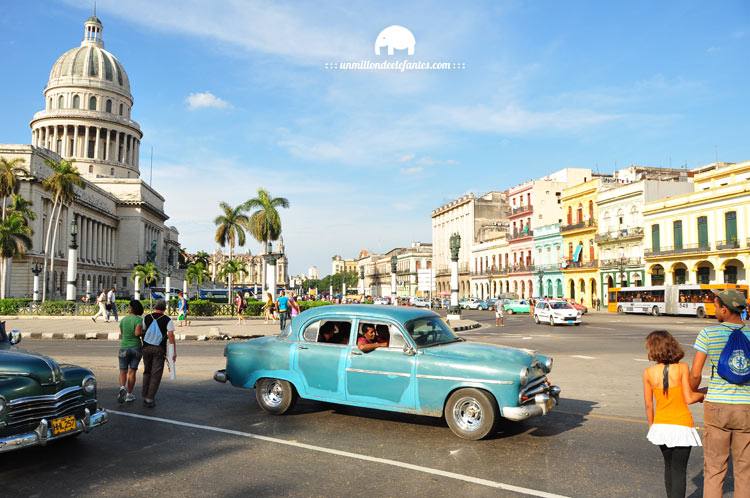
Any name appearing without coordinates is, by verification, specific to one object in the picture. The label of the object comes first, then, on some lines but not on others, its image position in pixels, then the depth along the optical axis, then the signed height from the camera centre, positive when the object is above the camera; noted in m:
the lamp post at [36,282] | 40.57 +0.52
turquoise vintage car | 6.78 -1.06
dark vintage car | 5.37 -1.11
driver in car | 7.47 -0.71
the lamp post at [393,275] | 42.09 +0.91
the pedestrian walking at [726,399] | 3.90 -0.78
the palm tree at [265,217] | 48.50 +6.01
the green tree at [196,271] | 75.38 +2.30
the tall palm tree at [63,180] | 47.03 +9.03
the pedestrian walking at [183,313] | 27.46 -1.20
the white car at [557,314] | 31.27 -1.50
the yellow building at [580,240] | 60.97 +5.11
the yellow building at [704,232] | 44.38 +4.51
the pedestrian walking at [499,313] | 31.67 -1.45
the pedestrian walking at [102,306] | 30.30 -0.95
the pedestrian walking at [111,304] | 31.21 -0.84
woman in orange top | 4.21 -0.92
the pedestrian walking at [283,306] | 23.38 -0.74
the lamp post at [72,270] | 35.33 +1.20
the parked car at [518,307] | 49.09 -1.73
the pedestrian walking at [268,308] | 30.61 -1.08
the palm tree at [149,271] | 67.81 +2.09
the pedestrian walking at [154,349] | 8.78 -0.93
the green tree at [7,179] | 45.78 +8.83
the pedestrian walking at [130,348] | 8.95 -0.93
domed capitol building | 82.12 +23.02
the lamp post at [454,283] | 34.81 +0.25
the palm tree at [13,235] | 44.50 +4.29
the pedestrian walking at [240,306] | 28.61 -0.93
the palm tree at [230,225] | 56.47 +6.27
